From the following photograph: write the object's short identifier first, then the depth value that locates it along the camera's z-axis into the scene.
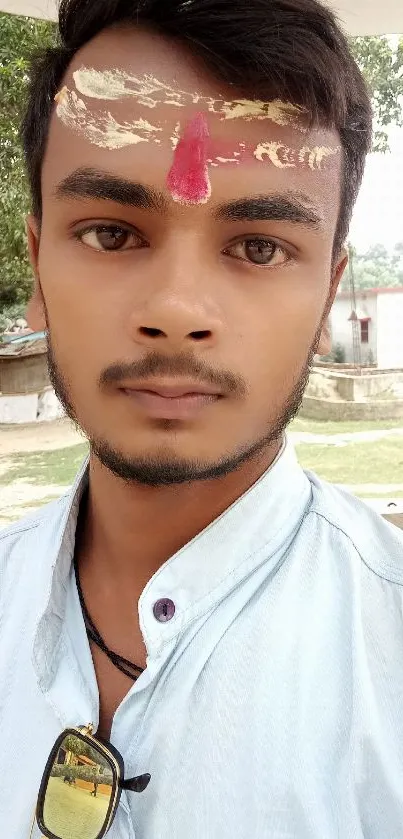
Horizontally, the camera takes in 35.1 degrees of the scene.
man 0.61
